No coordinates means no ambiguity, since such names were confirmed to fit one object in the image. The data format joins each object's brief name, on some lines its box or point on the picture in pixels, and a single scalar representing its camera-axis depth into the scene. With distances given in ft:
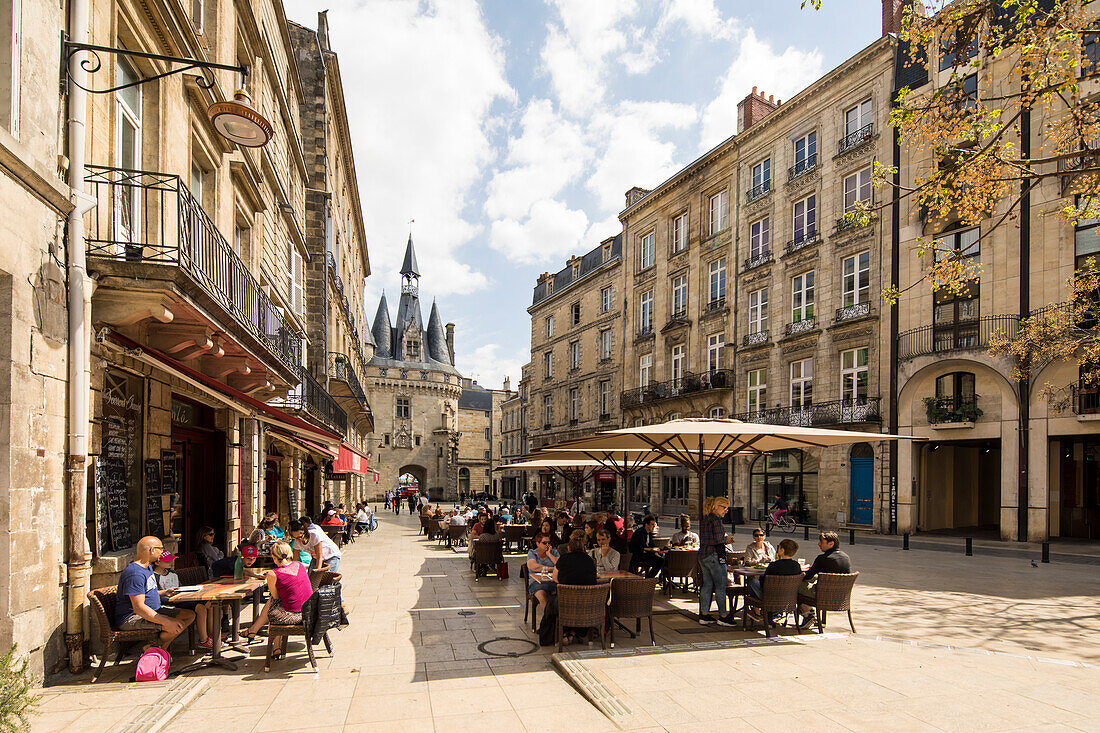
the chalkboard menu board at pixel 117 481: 23.31
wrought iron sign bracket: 20.07
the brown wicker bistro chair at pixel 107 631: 19.88
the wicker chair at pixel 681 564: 32.22
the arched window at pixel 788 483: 83.66
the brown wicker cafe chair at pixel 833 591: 24.22
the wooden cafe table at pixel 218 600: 20.98
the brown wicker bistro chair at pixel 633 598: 23.04
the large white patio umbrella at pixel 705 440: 27.35
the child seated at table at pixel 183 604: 22.07
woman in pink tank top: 21.31
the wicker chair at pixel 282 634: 20.90
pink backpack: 19.42
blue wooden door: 75.36
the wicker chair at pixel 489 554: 39.27
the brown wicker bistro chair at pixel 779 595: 24.22
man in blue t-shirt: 19.99
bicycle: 73.61
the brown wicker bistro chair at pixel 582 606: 22.12
